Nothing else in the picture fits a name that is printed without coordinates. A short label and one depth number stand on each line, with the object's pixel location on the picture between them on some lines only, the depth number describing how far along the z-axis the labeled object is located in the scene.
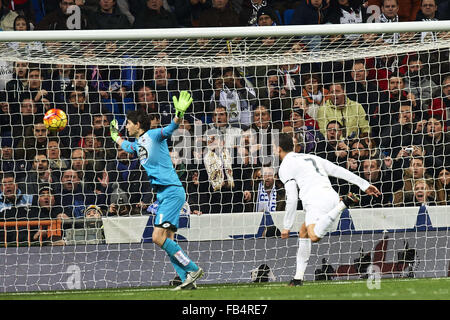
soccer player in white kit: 16.97
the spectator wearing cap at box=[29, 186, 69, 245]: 20.17
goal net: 19.00
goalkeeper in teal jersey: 16.97
